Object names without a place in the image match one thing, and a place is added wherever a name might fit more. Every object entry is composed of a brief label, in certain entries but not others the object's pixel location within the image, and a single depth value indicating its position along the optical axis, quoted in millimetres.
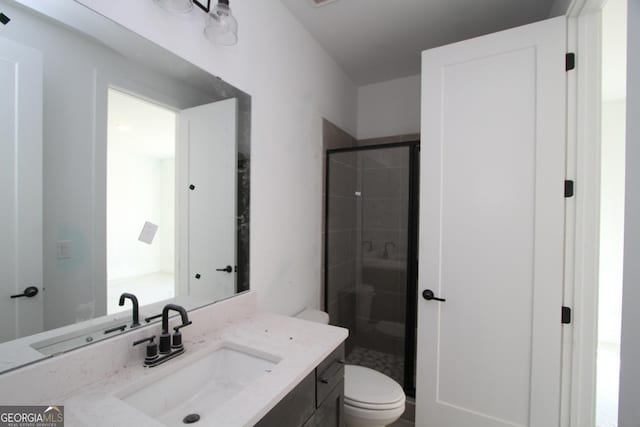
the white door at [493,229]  1384
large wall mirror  737
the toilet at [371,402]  1379
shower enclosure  2006
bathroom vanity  700
